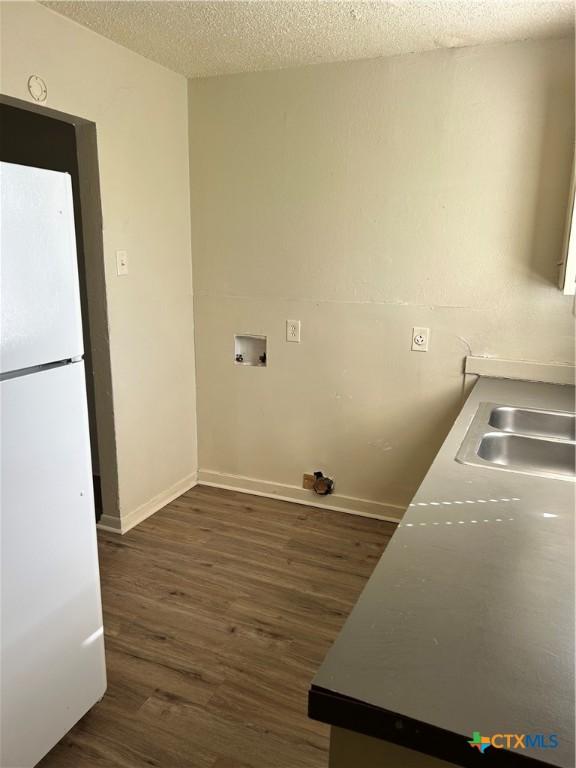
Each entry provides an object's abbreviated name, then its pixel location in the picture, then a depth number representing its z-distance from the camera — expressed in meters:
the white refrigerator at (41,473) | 1.32
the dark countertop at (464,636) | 0.74
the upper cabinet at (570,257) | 2.14
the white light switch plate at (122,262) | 2.68
